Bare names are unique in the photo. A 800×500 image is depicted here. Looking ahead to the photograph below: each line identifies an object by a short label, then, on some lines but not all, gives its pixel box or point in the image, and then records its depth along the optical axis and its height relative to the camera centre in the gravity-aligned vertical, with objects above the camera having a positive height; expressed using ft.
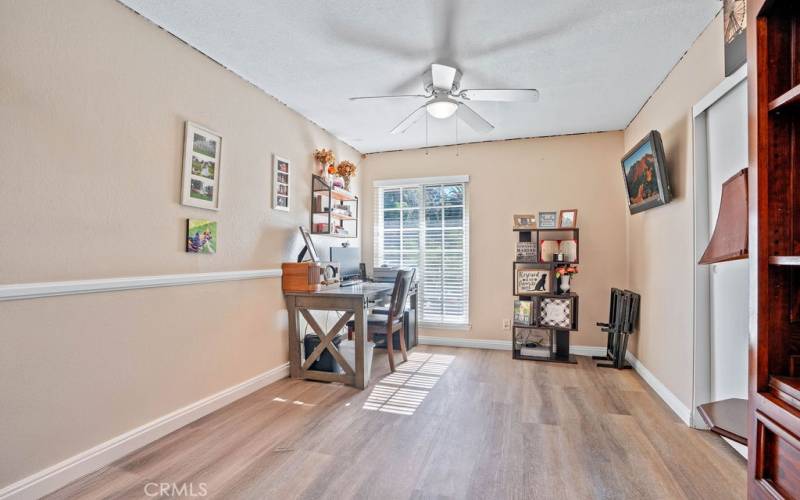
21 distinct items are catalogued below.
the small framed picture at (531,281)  14.12 -0.79
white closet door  7.04 -0.37
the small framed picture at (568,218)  13.96 +1.57
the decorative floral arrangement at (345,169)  14.32 +3.29
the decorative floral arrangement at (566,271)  13.69 -0.39
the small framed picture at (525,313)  14.05 -1.98
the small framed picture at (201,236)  8.50 +0.40
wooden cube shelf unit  13.57 -1.59
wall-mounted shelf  13.34 +1.67
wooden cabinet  3.21 +0.41
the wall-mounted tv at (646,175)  9.64 +2.44
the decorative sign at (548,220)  14.33 +1.50
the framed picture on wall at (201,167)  8.46 +2.00
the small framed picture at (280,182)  11.39 +2.20
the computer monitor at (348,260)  14.14 -0.16
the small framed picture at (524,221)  14.40 +1.45
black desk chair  12.10 -1.89
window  16.15 +0.80
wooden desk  10.68 -1.93
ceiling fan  8.82 +3.94
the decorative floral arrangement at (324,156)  13.37 +3.52
